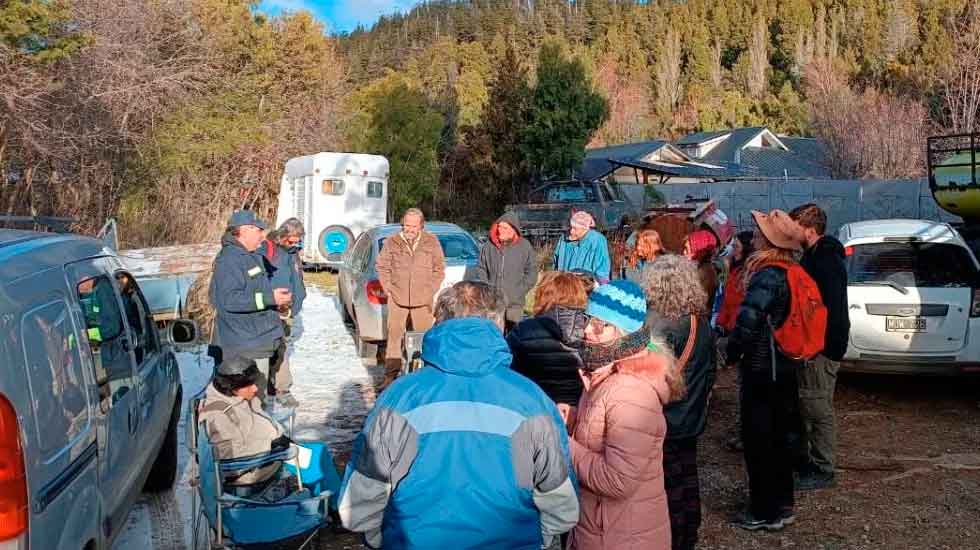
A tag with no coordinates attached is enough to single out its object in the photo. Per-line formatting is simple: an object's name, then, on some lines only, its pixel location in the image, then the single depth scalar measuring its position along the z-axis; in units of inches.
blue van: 102.9
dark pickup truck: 788.6
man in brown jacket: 313.1
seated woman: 174.4
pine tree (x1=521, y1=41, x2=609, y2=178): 1284.4
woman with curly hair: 149.9
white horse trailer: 757.3
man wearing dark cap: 234.1
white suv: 298.8
